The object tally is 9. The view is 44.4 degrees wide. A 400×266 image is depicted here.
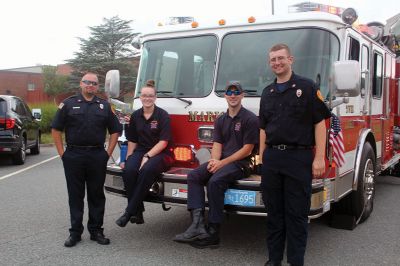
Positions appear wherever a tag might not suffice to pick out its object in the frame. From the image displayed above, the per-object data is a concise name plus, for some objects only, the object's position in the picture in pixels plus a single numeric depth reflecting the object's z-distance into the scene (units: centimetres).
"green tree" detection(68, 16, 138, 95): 4628
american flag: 476
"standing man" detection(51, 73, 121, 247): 510
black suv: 1116
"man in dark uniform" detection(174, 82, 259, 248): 462
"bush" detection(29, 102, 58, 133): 2288
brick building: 6191
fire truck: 468
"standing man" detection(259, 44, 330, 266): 407
